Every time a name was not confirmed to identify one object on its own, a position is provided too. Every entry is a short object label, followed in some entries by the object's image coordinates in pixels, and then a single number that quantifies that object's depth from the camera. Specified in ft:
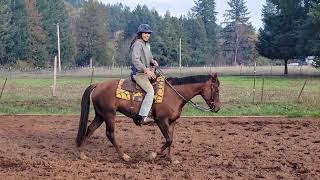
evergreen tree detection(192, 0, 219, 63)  340.39
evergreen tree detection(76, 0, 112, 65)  271.90
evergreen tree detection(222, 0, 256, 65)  337.93
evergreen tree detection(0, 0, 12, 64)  229.45
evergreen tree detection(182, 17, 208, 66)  313.12
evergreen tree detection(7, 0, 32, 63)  237.08
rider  29.25
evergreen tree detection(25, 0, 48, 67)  244.63
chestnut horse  29.66
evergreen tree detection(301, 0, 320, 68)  135.64
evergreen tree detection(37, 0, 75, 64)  260.21
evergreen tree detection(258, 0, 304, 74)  171.22
